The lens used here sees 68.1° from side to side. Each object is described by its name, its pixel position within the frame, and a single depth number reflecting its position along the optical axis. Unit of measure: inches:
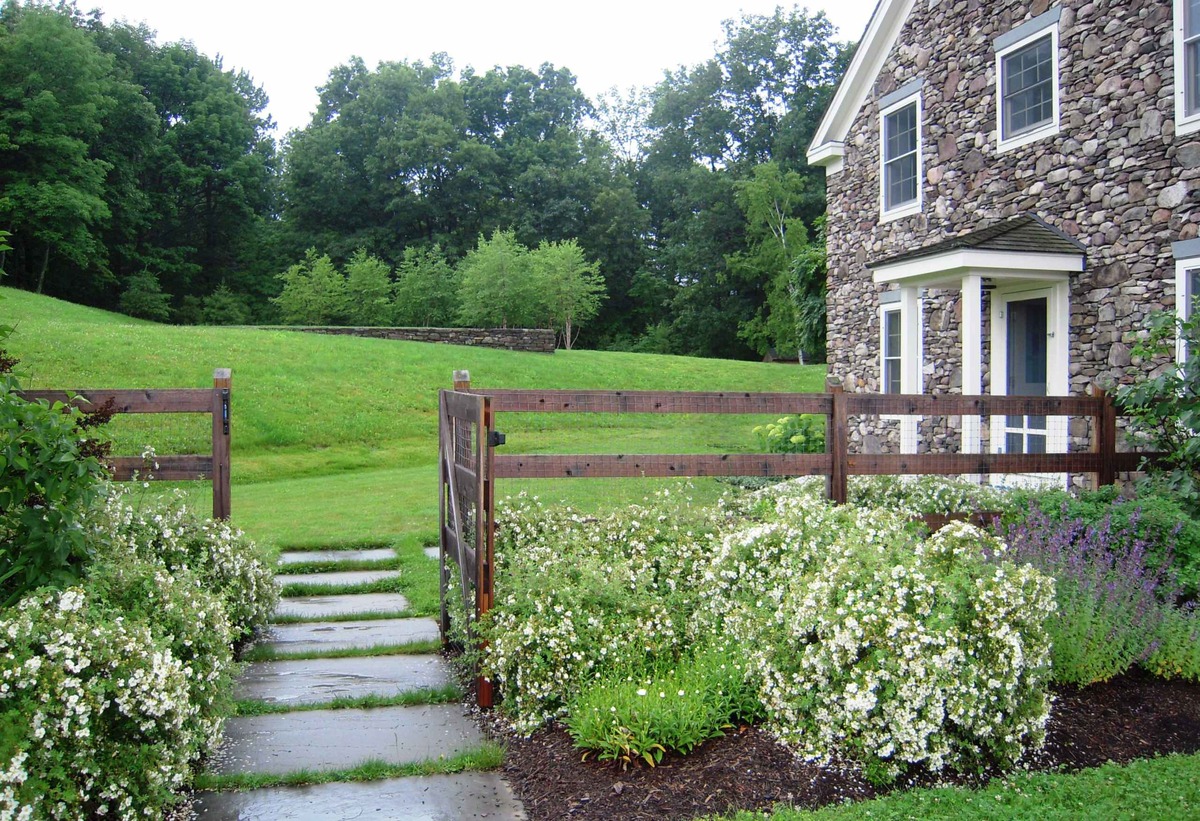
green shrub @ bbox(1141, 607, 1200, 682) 177.3
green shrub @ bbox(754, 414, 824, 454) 542.4
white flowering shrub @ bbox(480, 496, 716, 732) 163.0
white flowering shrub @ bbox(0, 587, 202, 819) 110.0
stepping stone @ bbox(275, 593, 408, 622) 248.6
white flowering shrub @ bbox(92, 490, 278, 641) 192.1
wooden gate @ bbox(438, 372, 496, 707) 177.0
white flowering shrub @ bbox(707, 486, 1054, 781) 134.0
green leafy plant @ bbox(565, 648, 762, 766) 141.6
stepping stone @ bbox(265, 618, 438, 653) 217.5
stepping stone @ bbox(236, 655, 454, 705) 182.9
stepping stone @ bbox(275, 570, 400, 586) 283.3
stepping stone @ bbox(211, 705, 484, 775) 150.3
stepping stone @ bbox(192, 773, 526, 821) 130.9
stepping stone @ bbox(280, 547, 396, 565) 311.7
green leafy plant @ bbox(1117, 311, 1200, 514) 252.5
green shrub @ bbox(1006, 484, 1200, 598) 203.6
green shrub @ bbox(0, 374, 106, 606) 138.0
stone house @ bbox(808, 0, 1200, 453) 326.6
